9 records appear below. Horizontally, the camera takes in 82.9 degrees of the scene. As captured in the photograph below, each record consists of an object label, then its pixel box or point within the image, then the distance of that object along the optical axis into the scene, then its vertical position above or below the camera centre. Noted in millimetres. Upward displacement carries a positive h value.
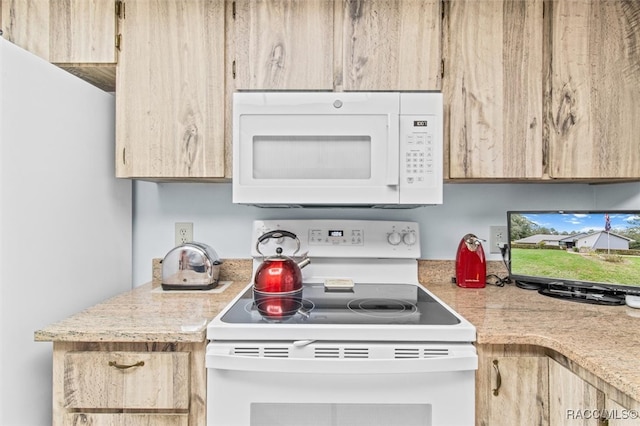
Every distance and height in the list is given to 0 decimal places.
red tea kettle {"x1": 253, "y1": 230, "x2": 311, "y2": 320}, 1302 -250
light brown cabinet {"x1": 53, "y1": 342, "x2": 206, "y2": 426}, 1006 -477
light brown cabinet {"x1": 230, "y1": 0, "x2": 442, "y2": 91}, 1334 +627
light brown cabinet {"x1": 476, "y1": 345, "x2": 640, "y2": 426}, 982 -472
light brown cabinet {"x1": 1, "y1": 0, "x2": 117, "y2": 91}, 1332 +675
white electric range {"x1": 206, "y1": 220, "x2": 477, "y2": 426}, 976 -424
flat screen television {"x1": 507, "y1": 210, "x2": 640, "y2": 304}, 1302 -147
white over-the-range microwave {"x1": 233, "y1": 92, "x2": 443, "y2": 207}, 1263 +272
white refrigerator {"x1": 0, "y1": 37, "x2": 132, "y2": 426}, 993 +0
